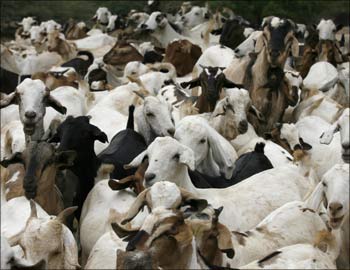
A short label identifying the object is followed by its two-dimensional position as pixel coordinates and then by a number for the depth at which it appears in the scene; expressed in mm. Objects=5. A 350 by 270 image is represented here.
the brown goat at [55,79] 22123
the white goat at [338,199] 11336
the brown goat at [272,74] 19797
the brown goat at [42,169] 12836
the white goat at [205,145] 15148
